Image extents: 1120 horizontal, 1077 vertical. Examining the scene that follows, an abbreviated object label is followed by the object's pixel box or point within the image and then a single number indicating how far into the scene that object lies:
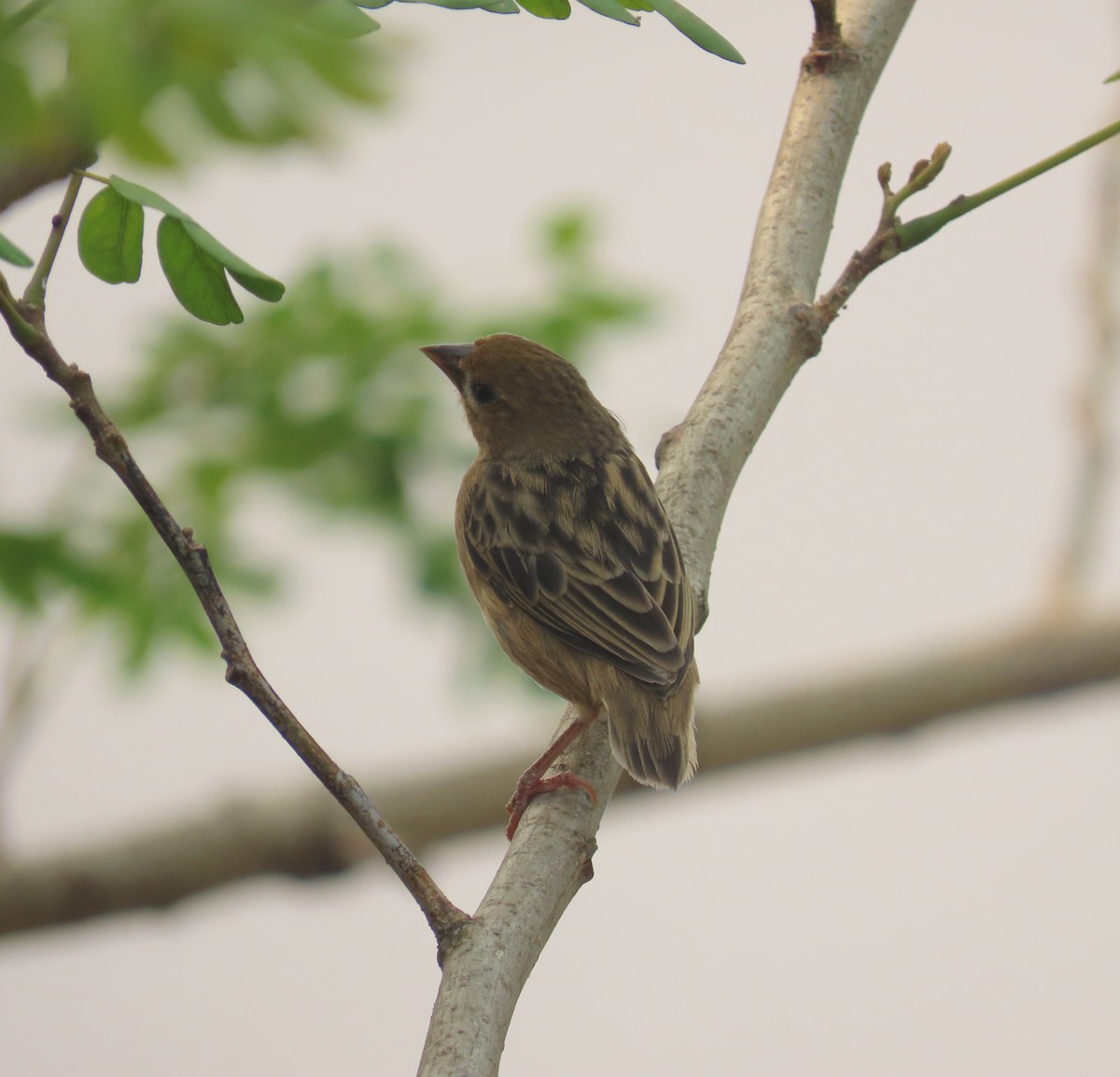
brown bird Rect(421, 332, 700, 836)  8.44
